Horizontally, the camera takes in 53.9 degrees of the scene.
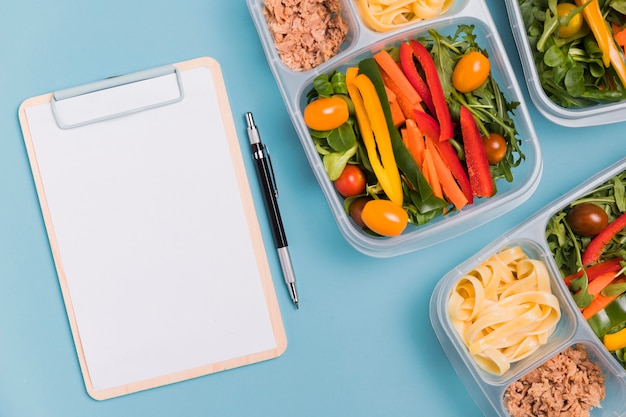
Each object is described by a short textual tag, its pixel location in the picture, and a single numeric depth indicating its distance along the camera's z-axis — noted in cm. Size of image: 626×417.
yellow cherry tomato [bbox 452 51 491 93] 108
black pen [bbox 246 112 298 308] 119
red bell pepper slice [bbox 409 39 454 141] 109
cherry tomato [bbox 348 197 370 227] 112
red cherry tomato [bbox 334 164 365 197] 112
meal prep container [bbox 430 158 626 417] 115
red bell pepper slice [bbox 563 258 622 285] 117
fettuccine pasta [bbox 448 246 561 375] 114
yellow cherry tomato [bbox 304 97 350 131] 106
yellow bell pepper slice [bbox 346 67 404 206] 109
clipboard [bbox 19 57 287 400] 119
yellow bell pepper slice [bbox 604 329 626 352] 116
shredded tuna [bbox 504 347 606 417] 113
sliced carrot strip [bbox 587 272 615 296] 116
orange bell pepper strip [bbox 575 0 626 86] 112
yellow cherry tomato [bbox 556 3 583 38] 114
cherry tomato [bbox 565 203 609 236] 114
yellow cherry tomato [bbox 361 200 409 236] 106
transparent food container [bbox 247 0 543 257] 113
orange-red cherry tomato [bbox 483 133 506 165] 110
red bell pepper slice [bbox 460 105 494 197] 109
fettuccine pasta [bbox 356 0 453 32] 112
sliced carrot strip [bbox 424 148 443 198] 109
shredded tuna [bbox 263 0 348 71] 112
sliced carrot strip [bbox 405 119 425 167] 110
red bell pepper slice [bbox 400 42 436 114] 110
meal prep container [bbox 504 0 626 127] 117
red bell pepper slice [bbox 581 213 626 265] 116
